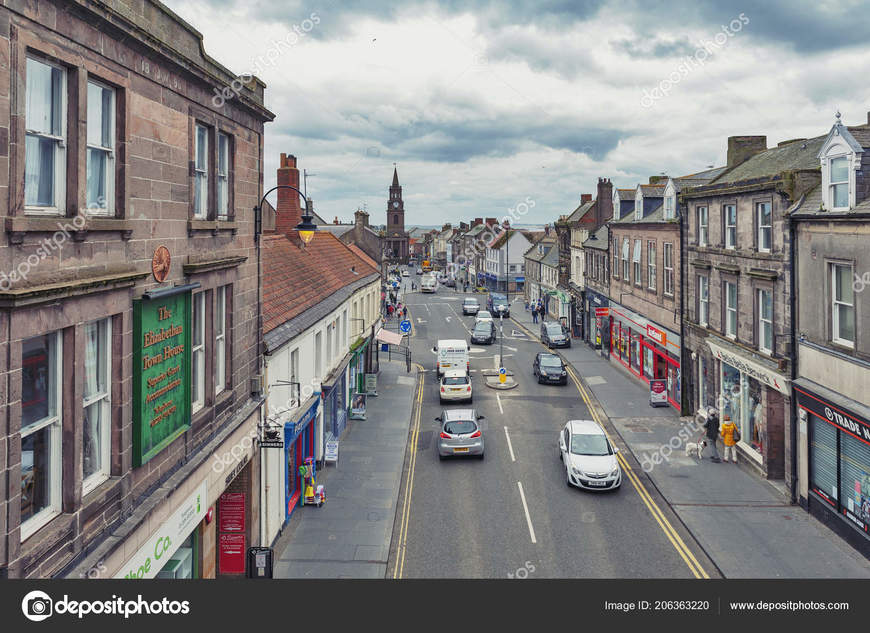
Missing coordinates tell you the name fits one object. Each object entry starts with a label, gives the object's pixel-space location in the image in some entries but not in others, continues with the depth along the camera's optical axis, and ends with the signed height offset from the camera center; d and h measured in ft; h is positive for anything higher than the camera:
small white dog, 72.74 -18.04
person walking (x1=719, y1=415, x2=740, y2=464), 70.44 -16.09
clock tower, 497.46 +64.06
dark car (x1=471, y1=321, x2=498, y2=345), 158.10 -9.73
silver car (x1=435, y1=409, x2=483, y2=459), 70.69 -16.29
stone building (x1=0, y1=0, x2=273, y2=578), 20.51 +0.32
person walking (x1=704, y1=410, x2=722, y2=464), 72.18 -15.75
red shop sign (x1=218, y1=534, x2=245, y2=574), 43.37 -18.22
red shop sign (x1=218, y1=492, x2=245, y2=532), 43.98 -15.57
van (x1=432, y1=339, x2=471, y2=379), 114.42 -11.14
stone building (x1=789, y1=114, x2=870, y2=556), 48.39 -3.71
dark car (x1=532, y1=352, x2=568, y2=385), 109.60 -13.23
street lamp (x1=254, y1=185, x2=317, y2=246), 44.35 +5.20
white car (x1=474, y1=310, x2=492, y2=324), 180.53 -5.91
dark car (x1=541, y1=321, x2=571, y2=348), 147.64 -9.56
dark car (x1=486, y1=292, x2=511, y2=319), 218.38 -3.20
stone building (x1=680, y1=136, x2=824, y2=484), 61.62 +0.55
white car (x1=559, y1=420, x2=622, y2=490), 61.00 -16.59
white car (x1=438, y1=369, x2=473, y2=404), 97.19 -14.49
